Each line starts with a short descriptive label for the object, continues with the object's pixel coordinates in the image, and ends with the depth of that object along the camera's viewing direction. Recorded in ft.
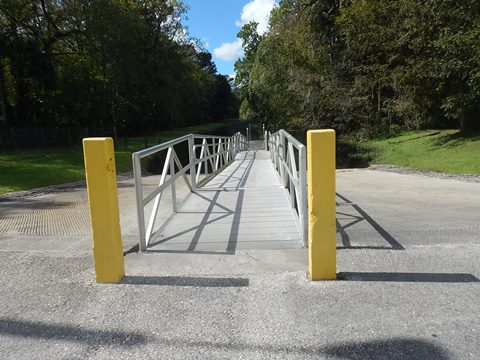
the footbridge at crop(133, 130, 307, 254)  13.66
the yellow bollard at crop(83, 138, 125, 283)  10.66
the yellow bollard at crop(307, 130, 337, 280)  10.30
